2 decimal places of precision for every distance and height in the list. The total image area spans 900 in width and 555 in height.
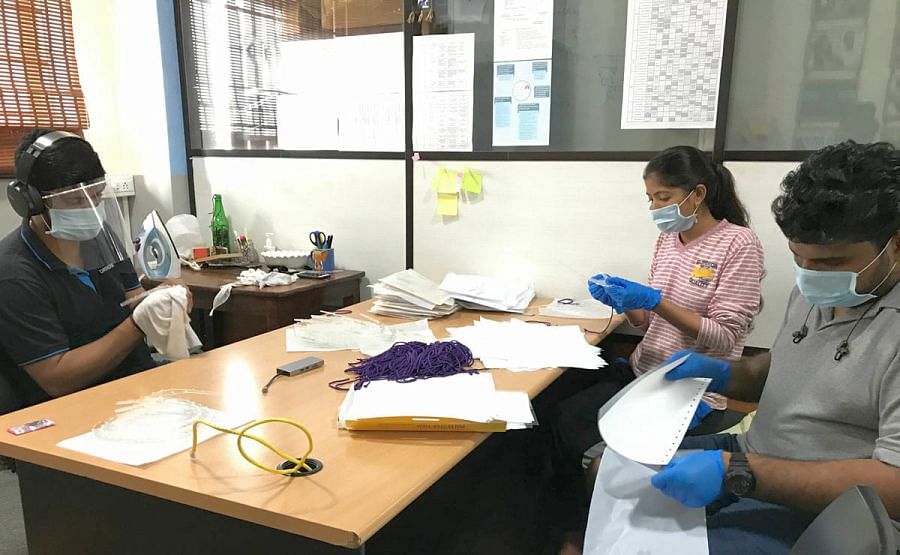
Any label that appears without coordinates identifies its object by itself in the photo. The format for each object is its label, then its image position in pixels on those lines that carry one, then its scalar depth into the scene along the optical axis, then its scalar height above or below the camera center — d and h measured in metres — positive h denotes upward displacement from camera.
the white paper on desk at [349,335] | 1.73 -0.57
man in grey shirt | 1.03 -0.42
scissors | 2.79 -0.44
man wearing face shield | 1.49 -0.34
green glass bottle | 3.04 -0.43
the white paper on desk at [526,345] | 1.61 -0.57
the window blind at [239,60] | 2.90 +0.39
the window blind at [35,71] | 2.62 +0.30
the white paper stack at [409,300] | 2.12 -0.55
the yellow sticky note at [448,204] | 2.56 -0.26
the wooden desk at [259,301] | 2.37 -0.64
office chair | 0.69 -0.46
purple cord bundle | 1.43 -0.53
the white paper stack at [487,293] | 2.19 -0.55
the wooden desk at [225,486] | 0.92 -0.55
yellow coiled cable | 1.01 -0.51
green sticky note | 2.50 -0.16
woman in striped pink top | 1.74 -0.41
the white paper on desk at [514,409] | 1.18 -0.53
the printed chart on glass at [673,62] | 2.08 +0.27
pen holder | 2.72 -0.52
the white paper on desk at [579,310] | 2.15 -0.59
